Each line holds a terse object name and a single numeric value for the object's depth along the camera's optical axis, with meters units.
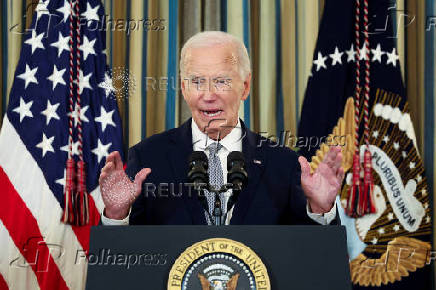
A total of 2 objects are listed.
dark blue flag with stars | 6.99
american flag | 6.83
